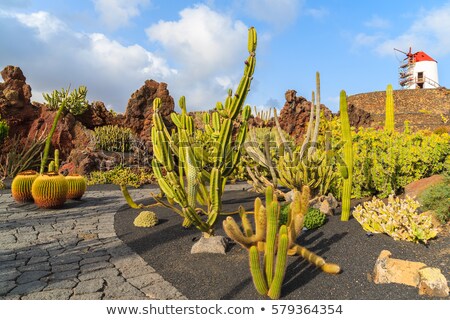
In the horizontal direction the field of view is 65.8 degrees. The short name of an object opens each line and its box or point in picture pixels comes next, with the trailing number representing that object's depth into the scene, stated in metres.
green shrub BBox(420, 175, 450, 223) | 4.82
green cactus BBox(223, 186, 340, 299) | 2.99
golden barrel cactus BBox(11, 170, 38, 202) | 8.52
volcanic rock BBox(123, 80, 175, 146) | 17.14
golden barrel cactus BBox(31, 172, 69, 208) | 7.91
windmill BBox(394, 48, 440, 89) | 43.56
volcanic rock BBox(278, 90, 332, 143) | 18.72
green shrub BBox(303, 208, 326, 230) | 5.20
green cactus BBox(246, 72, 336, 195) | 6.85
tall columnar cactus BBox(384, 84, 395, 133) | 11.99
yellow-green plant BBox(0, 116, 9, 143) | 15.06
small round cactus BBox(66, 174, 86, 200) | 8.95
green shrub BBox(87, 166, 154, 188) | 12.59
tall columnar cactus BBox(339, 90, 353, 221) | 5.46
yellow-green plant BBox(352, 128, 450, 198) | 6.79
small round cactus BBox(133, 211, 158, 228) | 6.01
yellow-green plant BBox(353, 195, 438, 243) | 4.20
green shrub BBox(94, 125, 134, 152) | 15.01
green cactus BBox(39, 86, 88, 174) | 17.03
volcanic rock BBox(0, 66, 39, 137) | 16.27
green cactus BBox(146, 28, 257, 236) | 4.37
